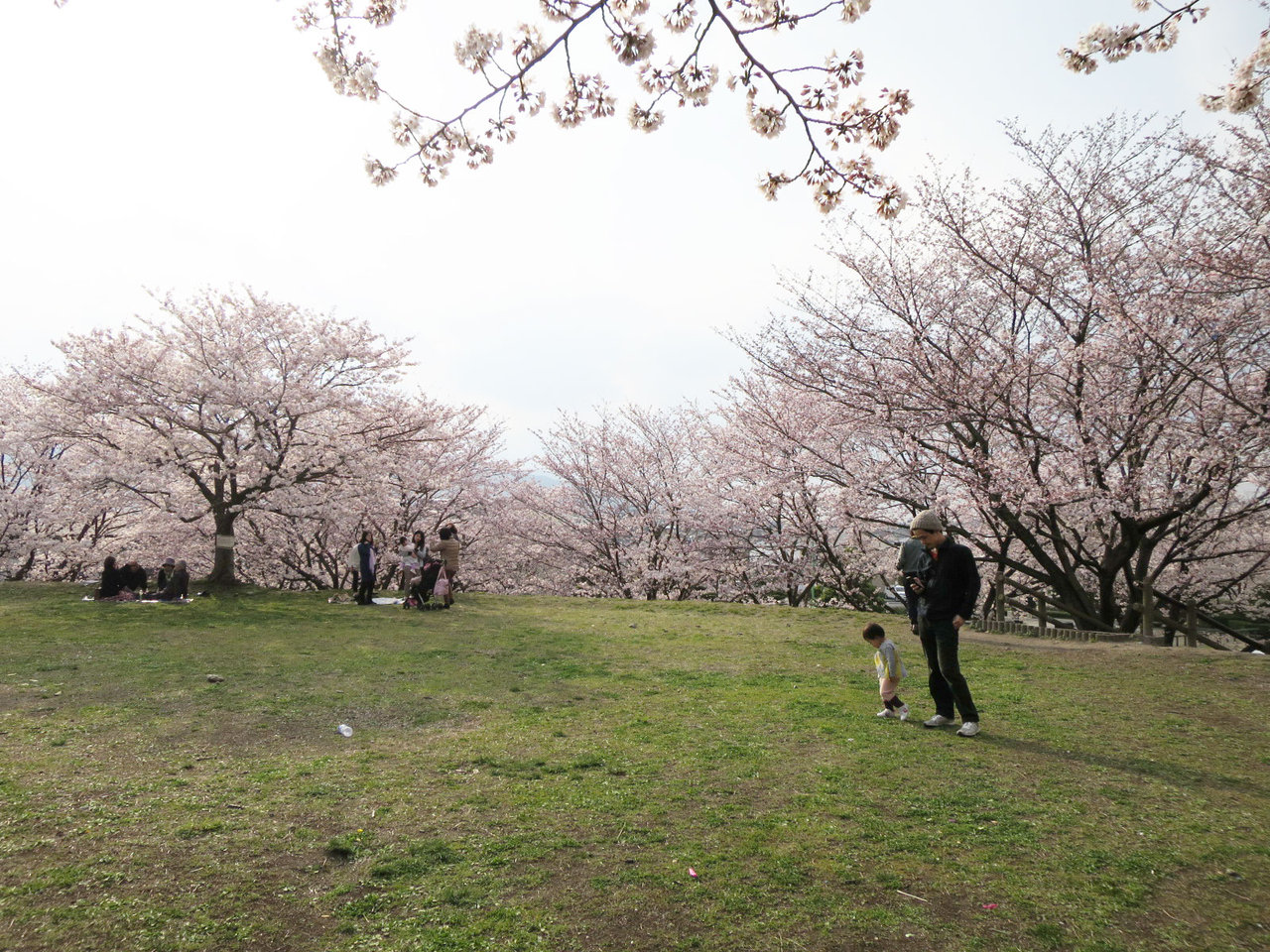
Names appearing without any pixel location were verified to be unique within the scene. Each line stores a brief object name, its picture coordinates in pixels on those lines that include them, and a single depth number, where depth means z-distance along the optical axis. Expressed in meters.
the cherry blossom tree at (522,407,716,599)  24.16
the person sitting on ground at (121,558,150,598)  15.56
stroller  14.62
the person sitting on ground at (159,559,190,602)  14.27
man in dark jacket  6.00
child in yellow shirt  6.66
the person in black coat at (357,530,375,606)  14.51
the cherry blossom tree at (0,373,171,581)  21.05
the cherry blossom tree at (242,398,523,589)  22.83
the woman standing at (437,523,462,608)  14.51
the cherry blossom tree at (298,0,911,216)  4.66
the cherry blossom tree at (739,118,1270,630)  10.91
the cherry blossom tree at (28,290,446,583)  15.84
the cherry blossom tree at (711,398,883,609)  17.11
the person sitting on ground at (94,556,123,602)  14.70
